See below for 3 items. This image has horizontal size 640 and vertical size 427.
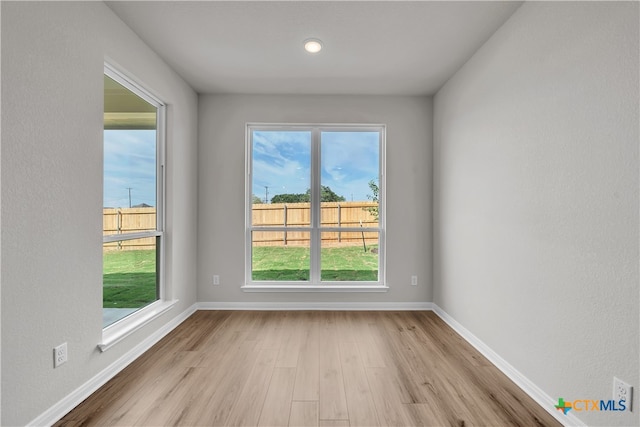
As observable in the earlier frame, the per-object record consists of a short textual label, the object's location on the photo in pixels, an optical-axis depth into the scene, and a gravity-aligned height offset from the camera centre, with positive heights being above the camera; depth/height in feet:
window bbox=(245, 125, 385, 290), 12.03 +0.60
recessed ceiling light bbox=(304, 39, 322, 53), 7.85 +4.62
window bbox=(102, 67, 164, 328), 7.30 +0.39
